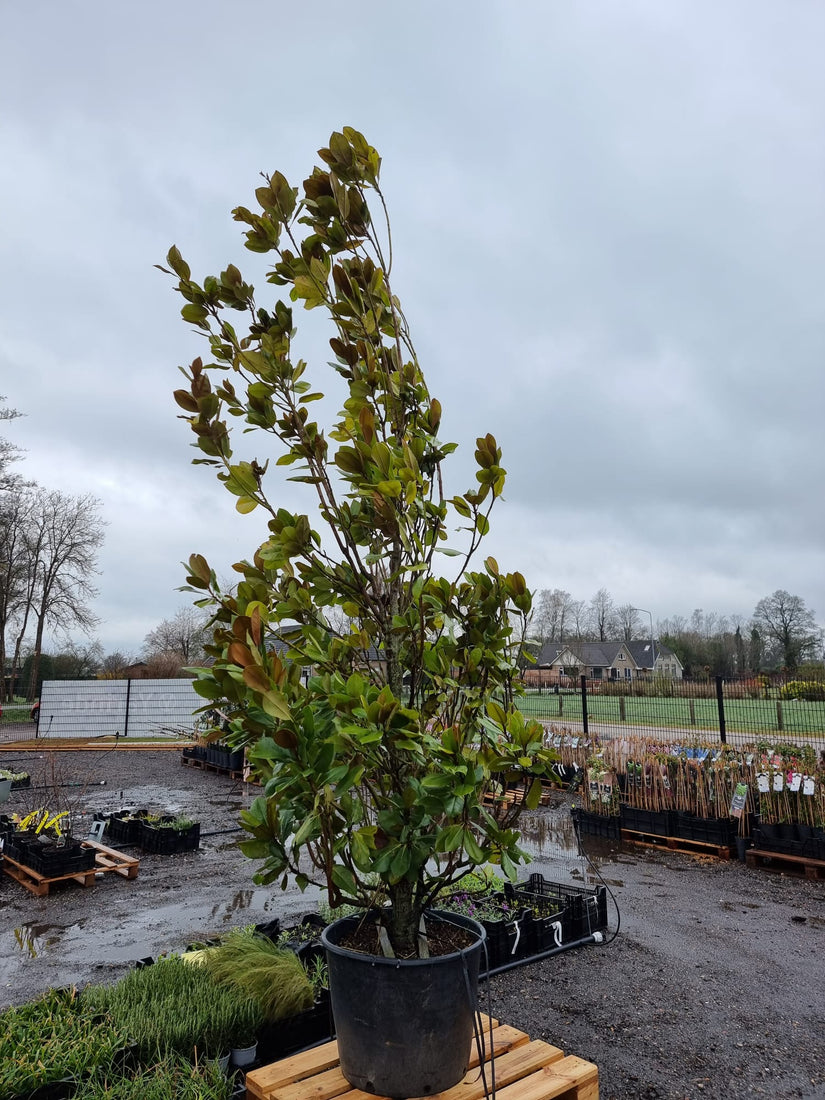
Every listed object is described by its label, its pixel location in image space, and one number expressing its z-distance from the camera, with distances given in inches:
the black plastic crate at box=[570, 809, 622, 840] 337.1
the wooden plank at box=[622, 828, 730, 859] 296.2
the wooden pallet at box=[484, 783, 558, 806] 398.9
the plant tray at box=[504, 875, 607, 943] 198.5
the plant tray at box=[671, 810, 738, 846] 299.1
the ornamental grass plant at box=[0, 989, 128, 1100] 88.6
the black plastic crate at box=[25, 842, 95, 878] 259.4
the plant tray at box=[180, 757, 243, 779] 539.8
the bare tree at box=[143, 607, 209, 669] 1350.9
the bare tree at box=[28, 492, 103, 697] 1109.1
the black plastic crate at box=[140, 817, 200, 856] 309.9
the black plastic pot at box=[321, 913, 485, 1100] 74.7
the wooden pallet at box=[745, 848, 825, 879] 269.4
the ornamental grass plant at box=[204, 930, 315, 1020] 121.8
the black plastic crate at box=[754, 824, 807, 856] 275.3
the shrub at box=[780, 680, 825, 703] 727.1
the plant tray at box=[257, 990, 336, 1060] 115.6
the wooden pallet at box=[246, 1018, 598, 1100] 82.2
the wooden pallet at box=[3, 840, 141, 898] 256.7
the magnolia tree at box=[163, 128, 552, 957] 67.0
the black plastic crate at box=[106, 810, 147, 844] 327.6
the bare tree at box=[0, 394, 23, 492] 851.4
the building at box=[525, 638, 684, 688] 2361.0
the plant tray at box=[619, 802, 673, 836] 318.3
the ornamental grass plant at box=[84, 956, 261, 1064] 103.9
